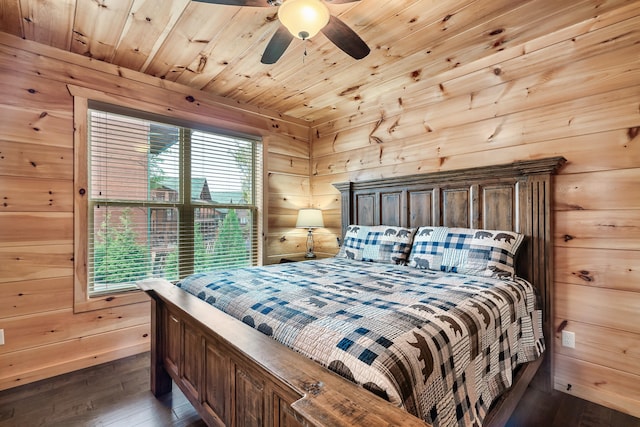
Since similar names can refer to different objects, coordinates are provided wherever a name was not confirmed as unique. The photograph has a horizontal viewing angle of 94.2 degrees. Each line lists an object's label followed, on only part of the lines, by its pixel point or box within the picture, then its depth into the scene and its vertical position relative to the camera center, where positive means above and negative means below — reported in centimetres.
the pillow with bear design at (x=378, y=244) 256 -27
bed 91 -46
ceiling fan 151 +105
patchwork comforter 94 -44
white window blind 247 +14
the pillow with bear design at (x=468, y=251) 203 -28
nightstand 347 -53
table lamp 347 -5
